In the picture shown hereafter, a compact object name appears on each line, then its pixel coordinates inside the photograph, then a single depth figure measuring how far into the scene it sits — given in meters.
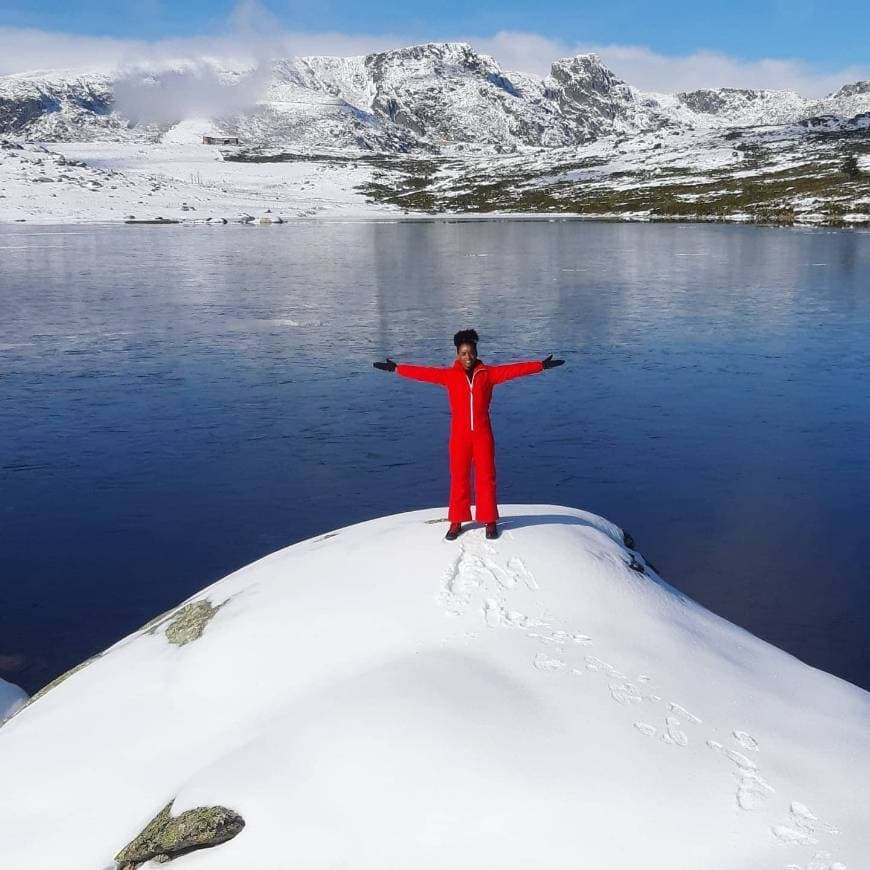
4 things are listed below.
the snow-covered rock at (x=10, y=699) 8.51
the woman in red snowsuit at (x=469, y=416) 8.55
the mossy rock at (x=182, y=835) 4.81
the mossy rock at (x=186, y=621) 7.41
